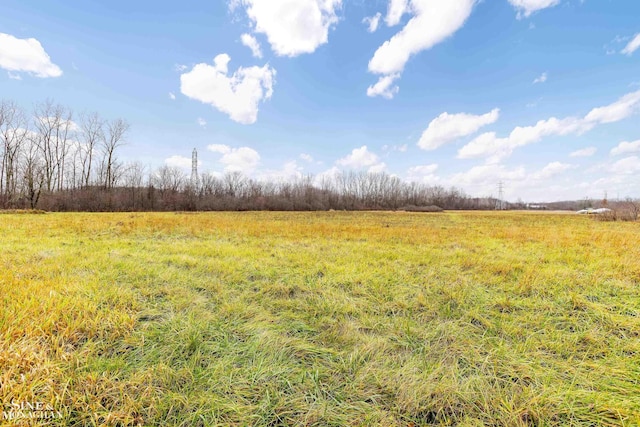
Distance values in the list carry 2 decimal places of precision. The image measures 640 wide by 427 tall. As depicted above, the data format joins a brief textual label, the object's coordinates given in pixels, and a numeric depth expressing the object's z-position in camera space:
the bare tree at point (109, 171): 37.88
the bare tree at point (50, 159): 33.12
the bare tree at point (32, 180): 30.02
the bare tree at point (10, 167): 30.19
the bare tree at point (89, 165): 37.12
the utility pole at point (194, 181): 49.72
